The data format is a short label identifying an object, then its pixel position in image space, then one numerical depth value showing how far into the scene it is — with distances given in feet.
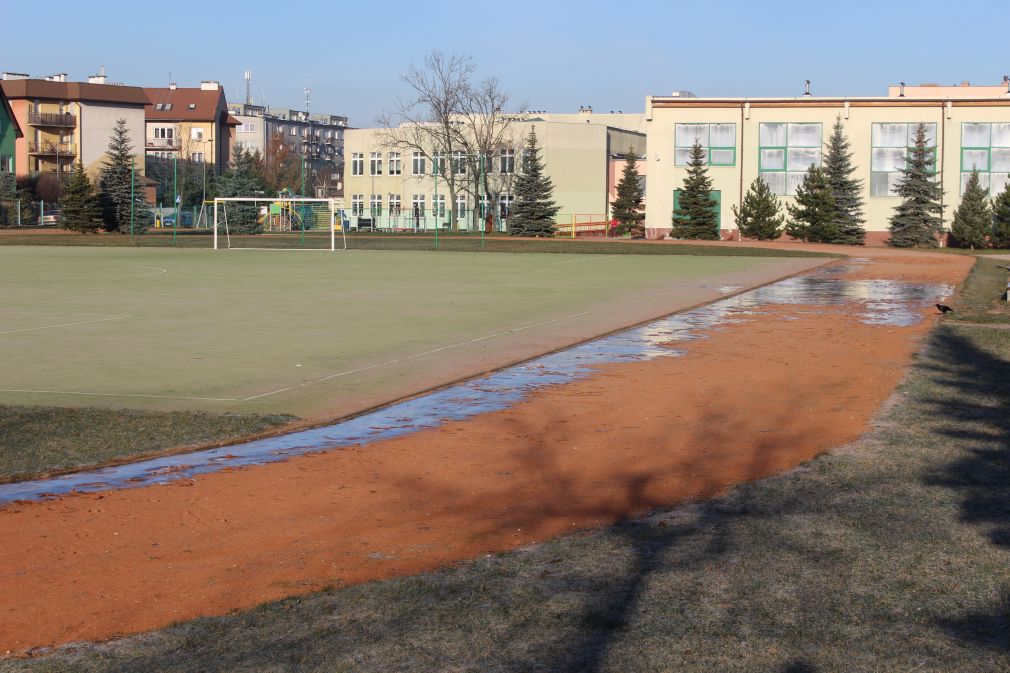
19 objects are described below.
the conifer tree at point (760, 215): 204.54
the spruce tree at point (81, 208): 216.54
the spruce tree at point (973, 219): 192.65
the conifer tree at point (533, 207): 234.58
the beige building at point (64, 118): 334.24
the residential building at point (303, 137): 525.34
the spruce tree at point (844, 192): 200.58
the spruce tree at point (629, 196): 268.41
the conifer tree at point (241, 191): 236.43
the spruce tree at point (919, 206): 196.65
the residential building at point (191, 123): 411.75
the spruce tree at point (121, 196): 225.97
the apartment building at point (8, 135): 300.40
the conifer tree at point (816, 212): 198.39
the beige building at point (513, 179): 282.36
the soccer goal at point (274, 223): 209.97
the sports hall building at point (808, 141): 202.59
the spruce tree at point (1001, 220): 191.31
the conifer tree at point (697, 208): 207.51
